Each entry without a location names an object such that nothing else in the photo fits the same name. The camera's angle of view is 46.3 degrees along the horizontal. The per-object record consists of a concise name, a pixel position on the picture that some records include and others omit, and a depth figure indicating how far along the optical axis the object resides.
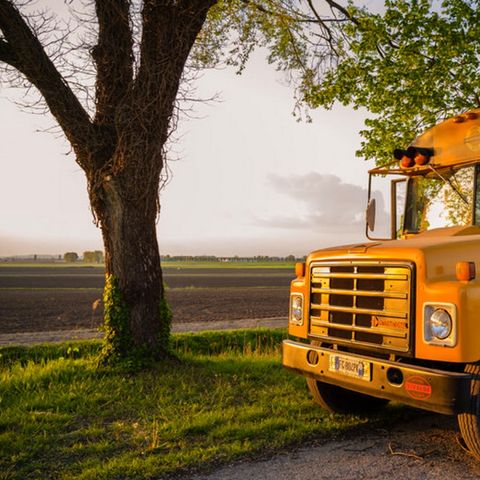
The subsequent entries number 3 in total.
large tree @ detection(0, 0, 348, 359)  8.31
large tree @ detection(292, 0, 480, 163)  14.20
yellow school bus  4.41
